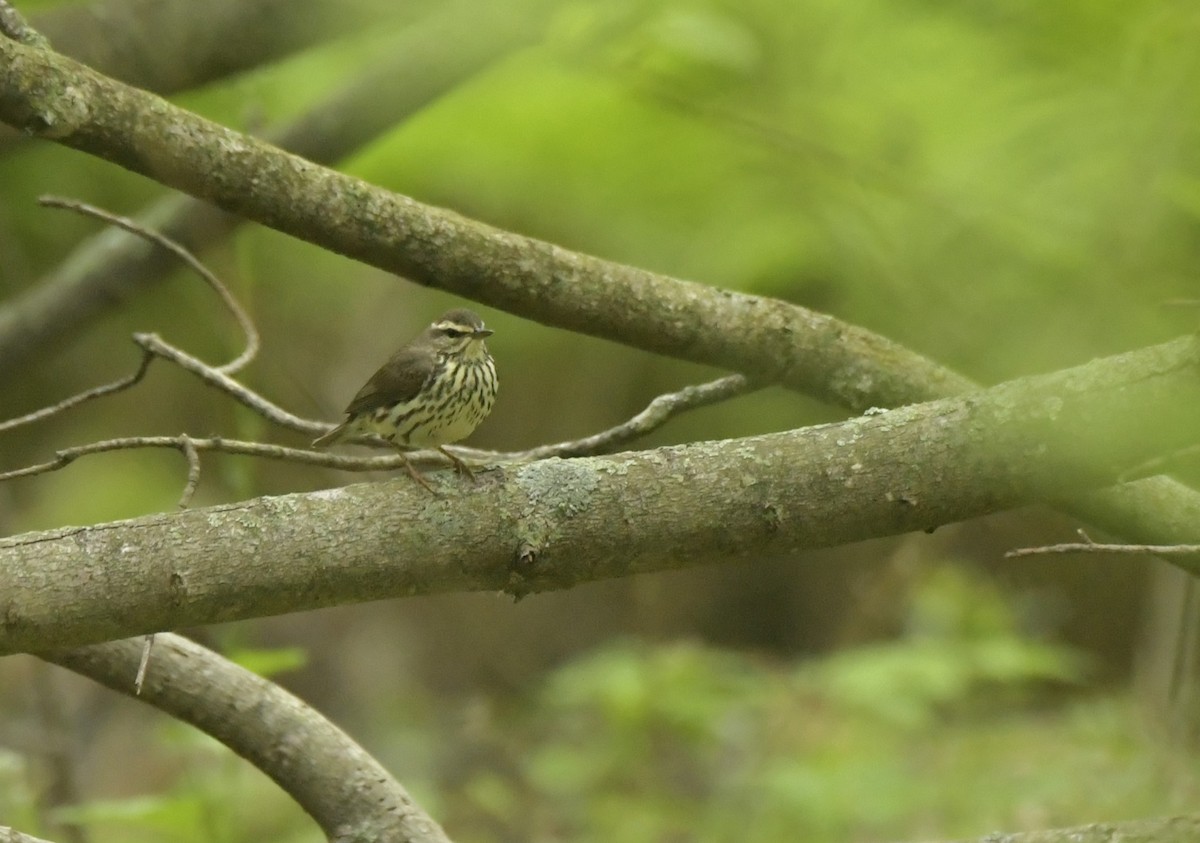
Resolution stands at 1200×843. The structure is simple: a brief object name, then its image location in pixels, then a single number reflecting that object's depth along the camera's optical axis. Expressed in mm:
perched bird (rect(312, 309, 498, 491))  8461
